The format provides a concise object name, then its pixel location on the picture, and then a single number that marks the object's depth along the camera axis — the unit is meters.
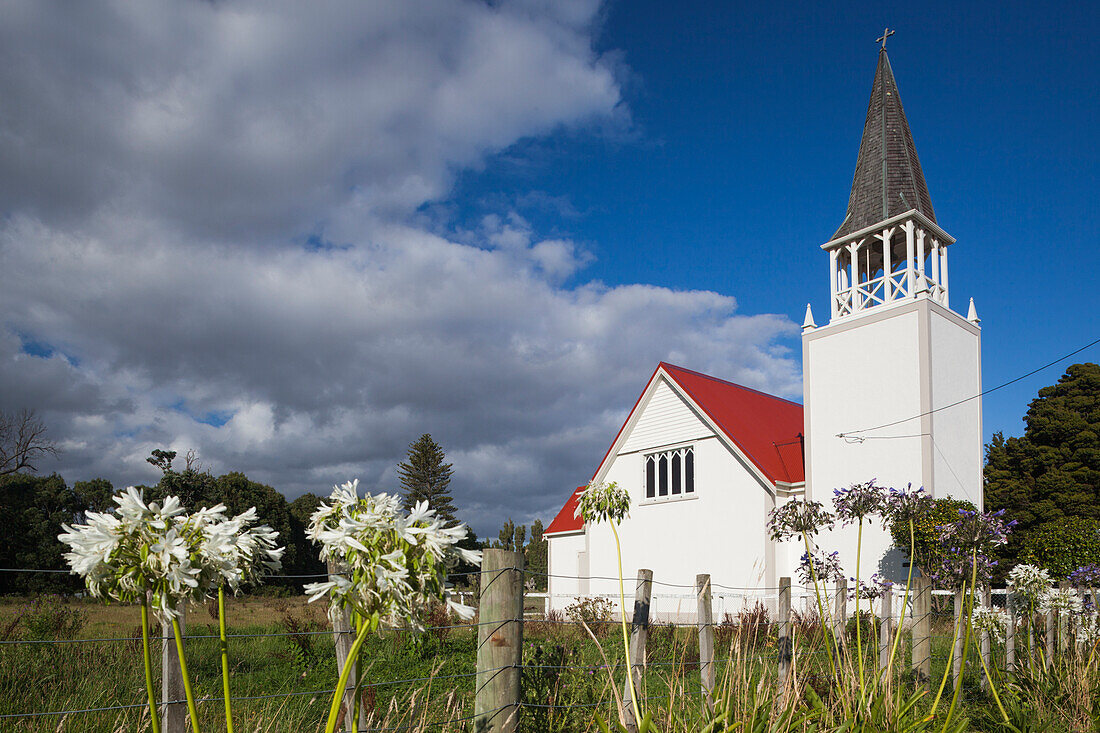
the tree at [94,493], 30.78
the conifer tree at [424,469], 60.41
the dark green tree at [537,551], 40.38
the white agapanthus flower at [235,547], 1.46
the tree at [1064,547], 10.29
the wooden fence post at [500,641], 3.39
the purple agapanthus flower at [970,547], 7.58
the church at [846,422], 15.83
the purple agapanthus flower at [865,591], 10.19
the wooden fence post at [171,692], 2.60
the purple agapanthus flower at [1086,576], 7.98
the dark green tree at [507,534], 47.75
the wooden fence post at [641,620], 4.11
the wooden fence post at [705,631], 4.55
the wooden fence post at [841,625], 4.36
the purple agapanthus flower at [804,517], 5.47
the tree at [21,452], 26.36
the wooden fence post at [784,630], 4.75
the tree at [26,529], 25.22
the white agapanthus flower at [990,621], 6.16
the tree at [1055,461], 20.64
